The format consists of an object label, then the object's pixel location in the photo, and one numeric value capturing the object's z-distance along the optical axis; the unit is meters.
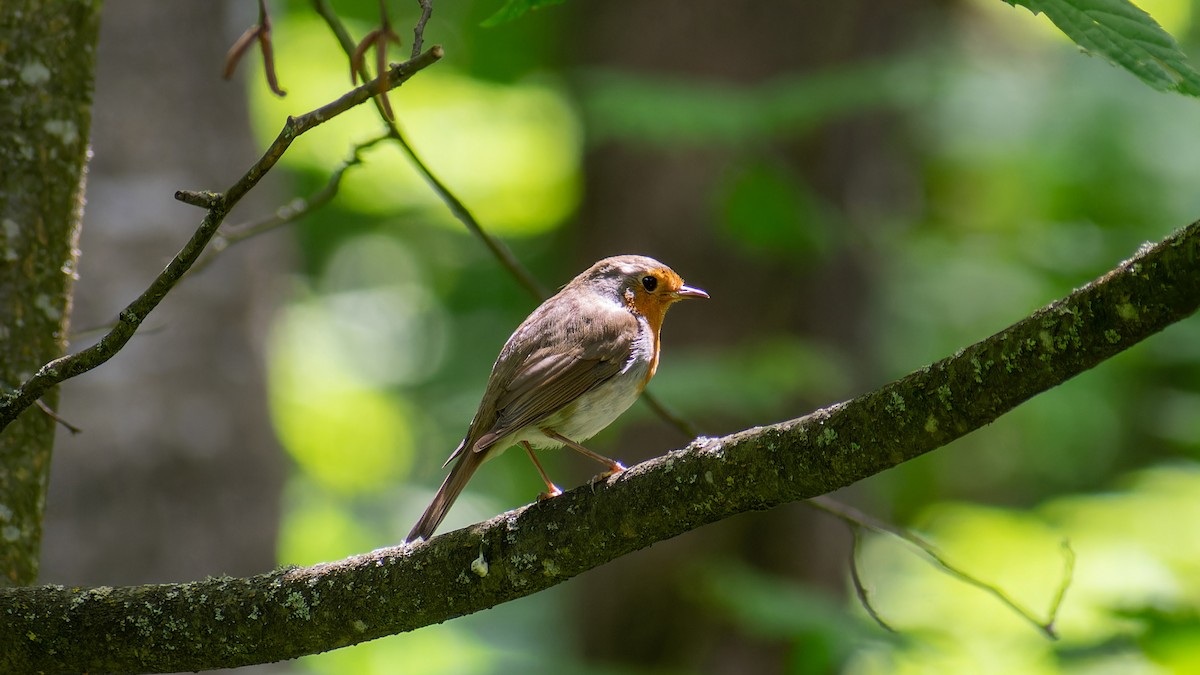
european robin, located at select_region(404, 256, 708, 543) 6.53
